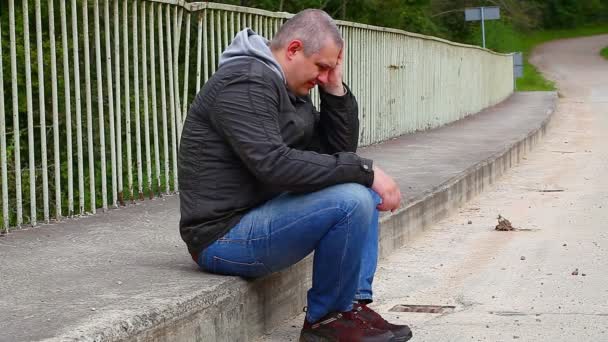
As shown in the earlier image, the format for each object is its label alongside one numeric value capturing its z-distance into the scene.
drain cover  5.69
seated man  4.43
